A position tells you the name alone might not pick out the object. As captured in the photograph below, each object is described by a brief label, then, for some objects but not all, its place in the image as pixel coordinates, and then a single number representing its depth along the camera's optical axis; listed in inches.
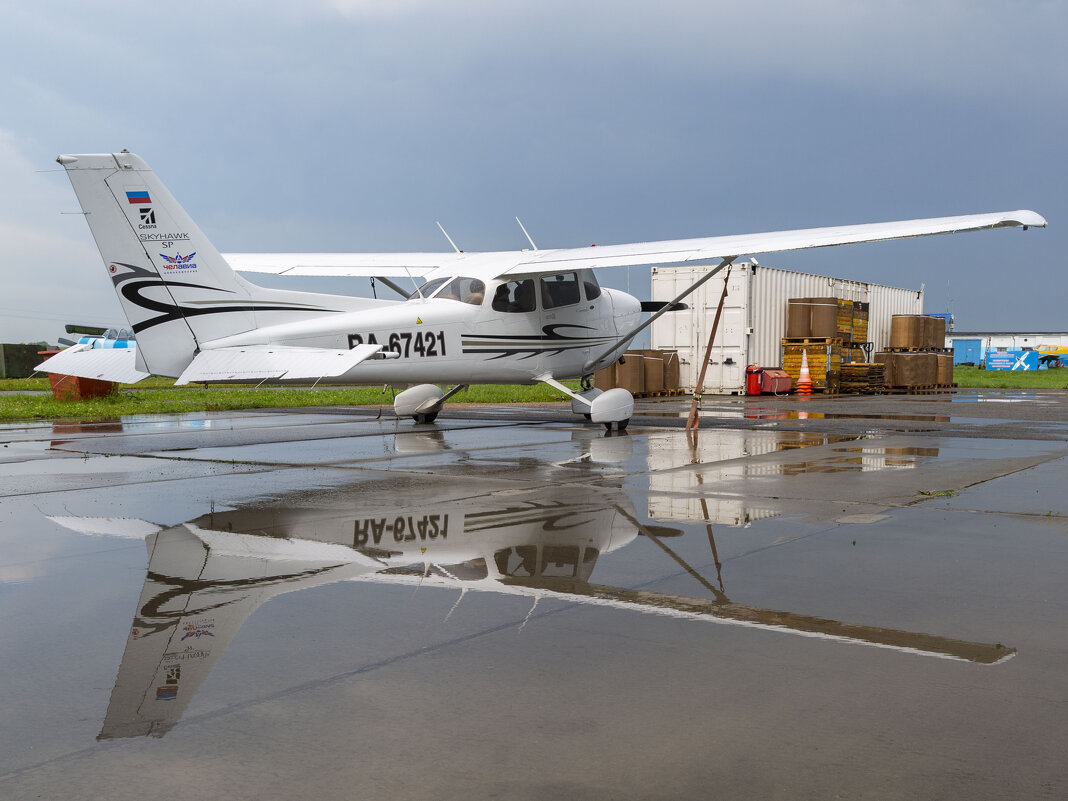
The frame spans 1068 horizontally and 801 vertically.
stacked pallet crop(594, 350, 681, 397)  1028.5
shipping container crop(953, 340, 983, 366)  4242.1
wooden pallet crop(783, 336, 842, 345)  1201.4
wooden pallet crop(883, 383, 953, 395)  1291.8
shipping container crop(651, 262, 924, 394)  1141.1
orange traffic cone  1194.6
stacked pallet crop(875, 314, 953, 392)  1298.0
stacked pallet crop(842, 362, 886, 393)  1240.8
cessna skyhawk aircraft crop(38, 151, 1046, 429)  419.2
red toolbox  1165.7
